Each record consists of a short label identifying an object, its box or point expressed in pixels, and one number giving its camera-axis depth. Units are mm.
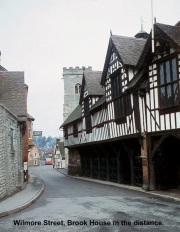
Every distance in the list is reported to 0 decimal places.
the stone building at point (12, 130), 14617
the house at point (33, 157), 80062
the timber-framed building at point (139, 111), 14180
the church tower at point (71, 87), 49550
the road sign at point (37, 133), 67500
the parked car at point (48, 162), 92706
